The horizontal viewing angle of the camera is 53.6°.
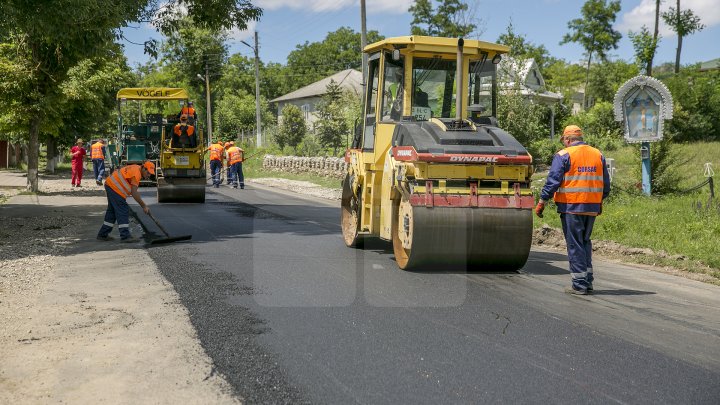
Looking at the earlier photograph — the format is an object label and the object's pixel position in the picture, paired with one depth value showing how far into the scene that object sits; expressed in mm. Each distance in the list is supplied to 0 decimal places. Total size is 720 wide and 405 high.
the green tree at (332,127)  39938
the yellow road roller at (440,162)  7906
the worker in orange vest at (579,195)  7398
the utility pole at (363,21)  23703
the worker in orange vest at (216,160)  25766
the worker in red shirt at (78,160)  25250
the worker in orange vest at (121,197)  11820
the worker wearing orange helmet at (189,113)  19344
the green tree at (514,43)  22469
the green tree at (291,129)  46406
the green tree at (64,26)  11688
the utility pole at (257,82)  46053
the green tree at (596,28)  65500
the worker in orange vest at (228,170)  25164
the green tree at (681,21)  50375
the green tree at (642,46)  26422
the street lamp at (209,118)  55312
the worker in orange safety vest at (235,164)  24516
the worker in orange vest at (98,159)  27267
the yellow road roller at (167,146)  18359
